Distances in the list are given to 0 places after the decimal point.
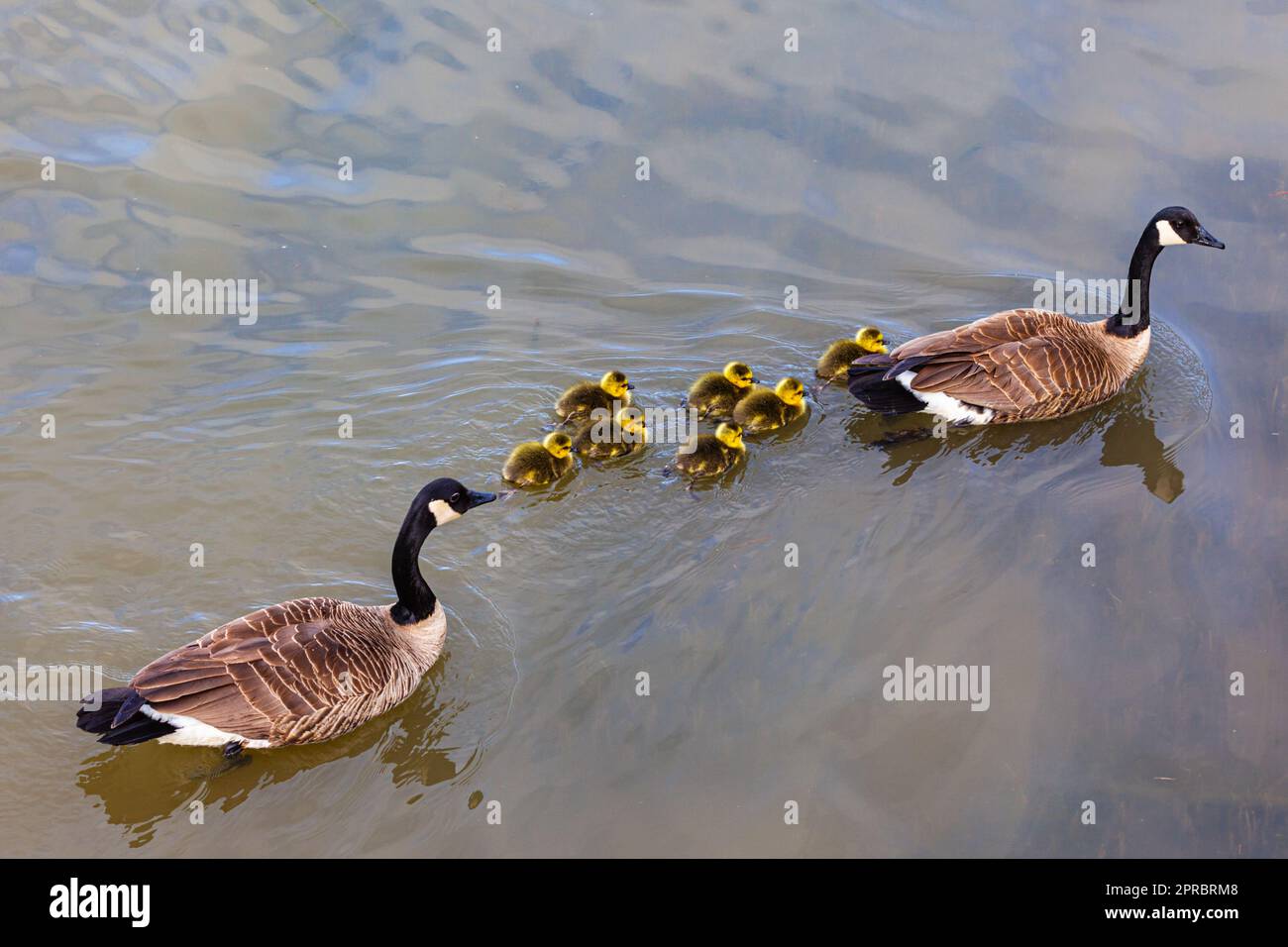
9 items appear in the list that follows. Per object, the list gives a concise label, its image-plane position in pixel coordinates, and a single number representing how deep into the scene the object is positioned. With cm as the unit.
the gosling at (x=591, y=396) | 741
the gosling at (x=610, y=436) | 717
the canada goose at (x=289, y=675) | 520
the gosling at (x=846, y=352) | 781
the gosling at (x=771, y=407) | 726
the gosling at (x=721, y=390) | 747
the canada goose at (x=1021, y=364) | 734
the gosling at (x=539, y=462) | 695
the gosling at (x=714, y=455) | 700
